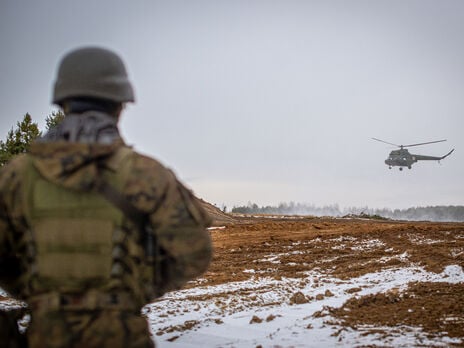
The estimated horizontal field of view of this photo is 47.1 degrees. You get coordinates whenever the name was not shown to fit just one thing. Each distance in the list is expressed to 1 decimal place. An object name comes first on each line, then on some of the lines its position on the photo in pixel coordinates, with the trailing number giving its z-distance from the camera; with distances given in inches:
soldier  87.6
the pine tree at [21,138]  1138.7
